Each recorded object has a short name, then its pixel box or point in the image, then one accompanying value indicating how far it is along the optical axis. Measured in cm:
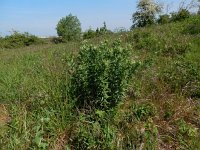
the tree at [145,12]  1254
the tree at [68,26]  1893
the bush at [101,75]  178
